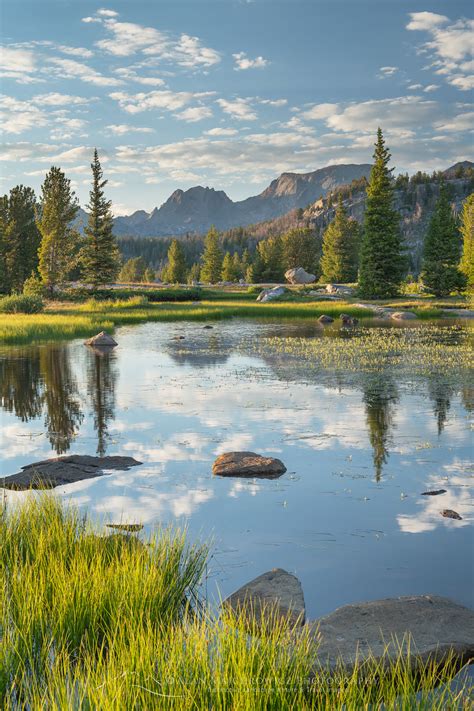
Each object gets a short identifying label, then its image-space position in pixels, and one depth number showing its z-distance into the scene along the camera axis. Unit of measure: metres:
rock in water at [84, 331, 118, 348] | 28.41
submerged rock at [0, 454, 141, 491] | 9.39
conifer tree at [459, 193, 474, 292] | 57.56
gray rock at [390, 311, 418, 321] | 41.98
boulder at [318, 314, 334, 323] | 42.49
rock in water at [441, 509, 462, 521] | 8.03
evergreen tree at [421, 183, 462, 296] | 56.66
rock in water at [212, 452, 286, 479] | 9.92
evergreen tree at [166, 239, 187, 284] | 107.69
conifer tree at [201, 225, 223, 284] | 107.56
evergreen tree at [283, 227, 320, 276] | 102.38
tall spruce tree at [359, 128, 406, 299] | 55.94
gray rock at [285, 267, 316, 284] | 93.25
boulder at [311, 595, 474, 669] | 4.96
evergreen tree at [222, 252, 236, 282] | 113.78
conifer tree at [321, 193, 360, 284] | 87.06
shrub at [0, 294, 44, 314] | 42.47
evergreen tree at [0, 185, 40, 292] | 63.06
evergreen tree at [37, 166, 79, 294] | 54.06
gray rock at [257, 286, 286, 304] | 63.42
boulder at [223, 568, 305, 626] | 5.54
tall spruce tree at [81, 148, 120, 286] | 60.38
